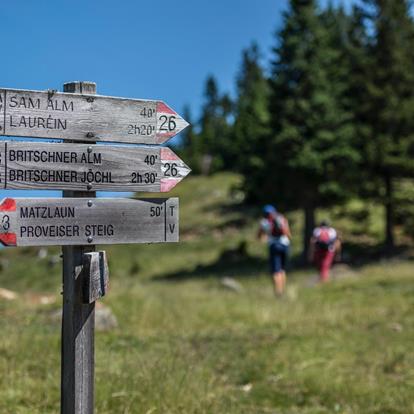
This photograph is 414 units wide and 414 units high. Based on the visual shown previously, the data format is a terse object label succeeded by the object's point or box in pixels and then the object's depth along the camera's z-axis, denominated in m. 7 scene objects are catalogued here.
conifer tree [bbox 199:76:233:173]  77.75
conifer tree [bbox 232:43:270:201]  31.69
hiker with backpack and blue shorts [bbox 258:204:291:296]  14.65
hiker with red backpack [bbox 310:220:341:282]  17.92
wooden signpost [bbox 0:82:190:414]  3.83
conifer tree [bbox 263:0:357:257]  28.92
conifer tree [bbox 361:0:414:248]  28.33
